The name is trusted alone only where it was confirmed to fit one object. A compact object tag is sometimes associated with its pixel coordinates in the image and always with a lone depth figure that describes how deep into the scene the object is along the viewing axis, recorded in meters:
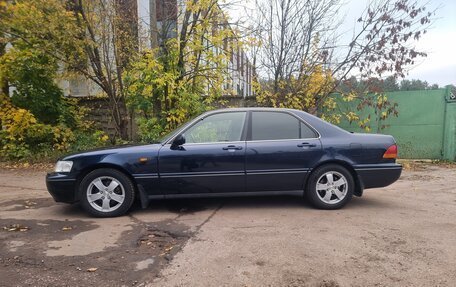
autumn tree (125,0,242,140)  9.54
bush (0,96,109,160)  10.75
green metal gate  10.41
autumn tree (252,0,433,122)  10.09
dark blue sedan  5.25
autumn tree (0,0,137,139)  9.23
